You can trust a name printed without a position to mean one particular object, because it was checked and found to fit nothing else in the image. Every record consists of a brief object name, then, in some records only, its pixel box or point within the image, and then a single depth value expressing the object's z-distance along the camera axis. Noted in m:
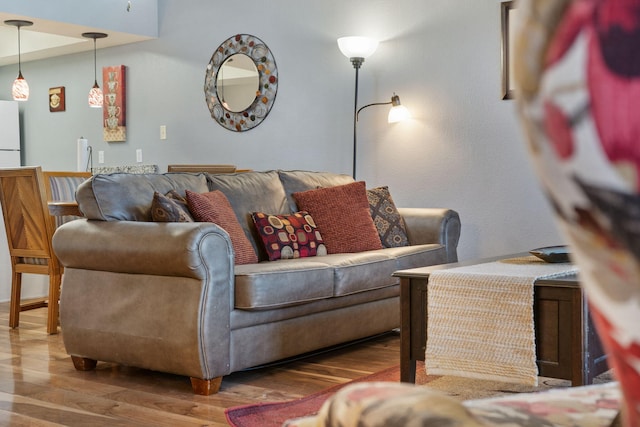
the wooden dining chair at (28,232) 4.40
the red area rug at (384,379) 2.62
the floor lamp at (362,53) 5.00
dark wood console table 2.34
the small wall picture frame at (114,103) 6.73
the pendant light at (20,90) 6.46
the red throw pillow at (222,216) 3.49
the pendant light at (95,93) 6.36
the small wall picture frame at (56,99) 7.44
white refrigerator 7.86
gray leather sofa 2.95
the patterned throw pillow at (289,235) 3.80
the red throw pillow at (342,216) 4.11
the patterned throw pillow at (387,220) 4.35
